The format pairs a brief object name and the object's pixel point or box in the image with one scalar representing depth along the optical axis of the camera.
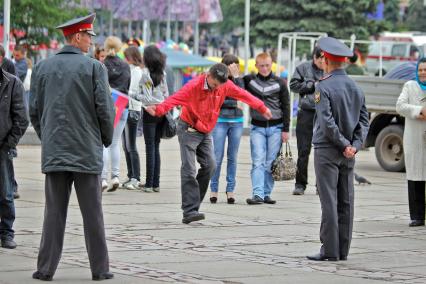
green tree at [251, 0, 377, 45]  56.00
